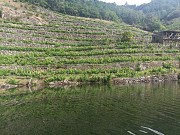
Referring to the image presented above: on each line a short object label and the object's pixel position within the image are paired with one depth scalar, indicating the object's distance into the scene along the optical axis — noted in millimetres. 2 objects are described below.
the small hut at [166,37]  47634
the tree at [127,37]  45120
